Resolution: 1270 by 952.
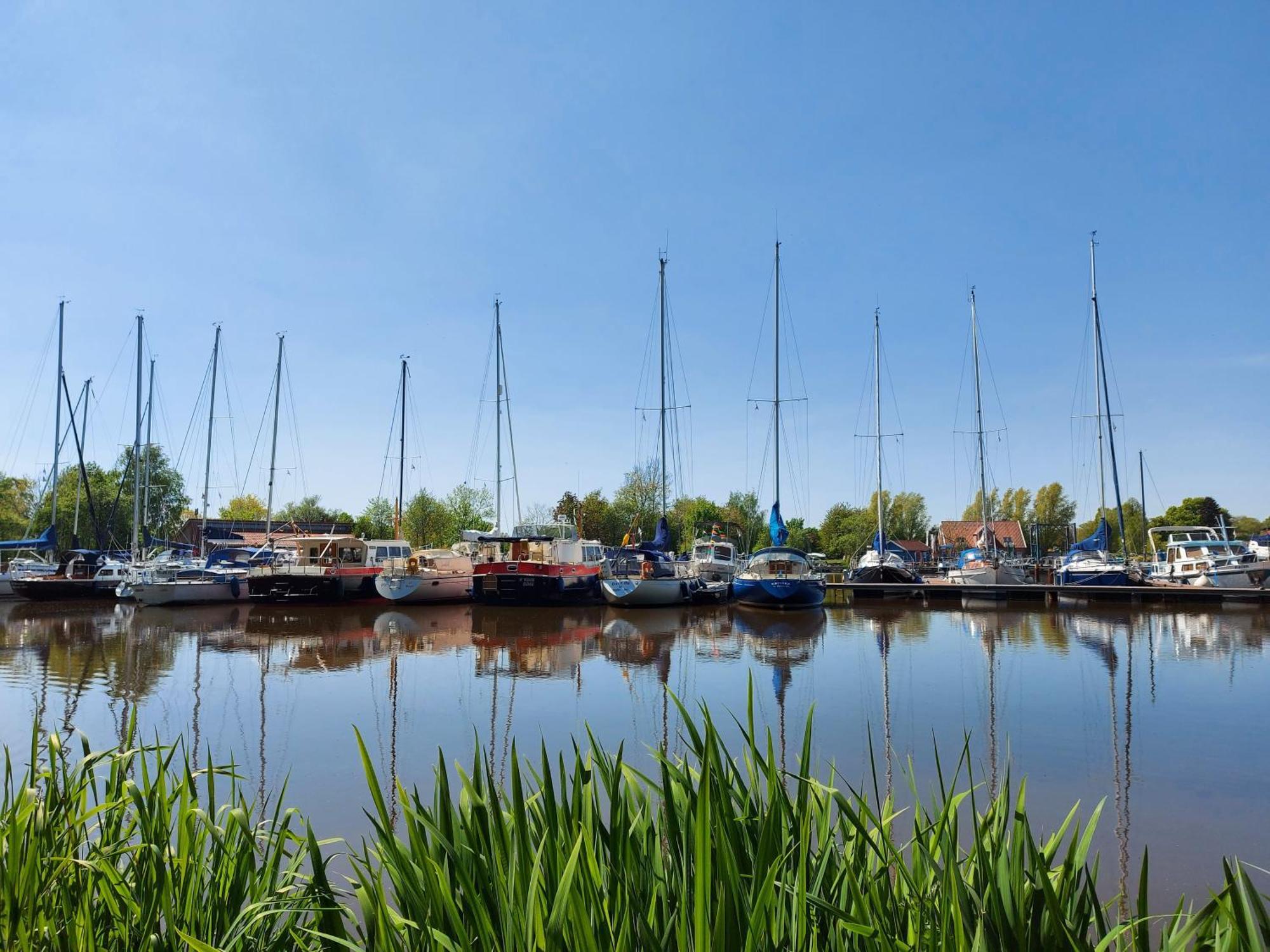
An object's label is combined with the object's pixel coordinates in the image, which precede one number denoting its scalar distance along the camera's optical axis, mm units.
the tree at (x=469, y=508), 64562
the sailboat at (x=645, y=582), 29719
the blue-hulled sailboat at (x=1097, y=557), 33688
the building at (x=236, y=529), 61747
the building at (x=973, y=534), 78938
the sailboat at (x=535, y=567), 29719
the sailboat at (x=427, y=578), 30359
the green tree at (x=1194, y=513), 80375
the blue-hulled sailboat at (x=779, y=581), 29438
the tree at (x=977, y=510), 80925
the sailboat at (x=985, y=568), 36188
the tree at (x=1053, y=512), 80375
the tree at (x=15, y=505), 58156
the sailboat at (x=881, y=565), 37031
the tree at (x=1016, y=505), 85512
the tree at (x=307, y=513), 85000
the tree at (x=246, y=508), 92938
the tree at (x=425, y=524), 62906
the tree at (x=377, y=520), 67812
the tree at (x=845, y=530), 76312
